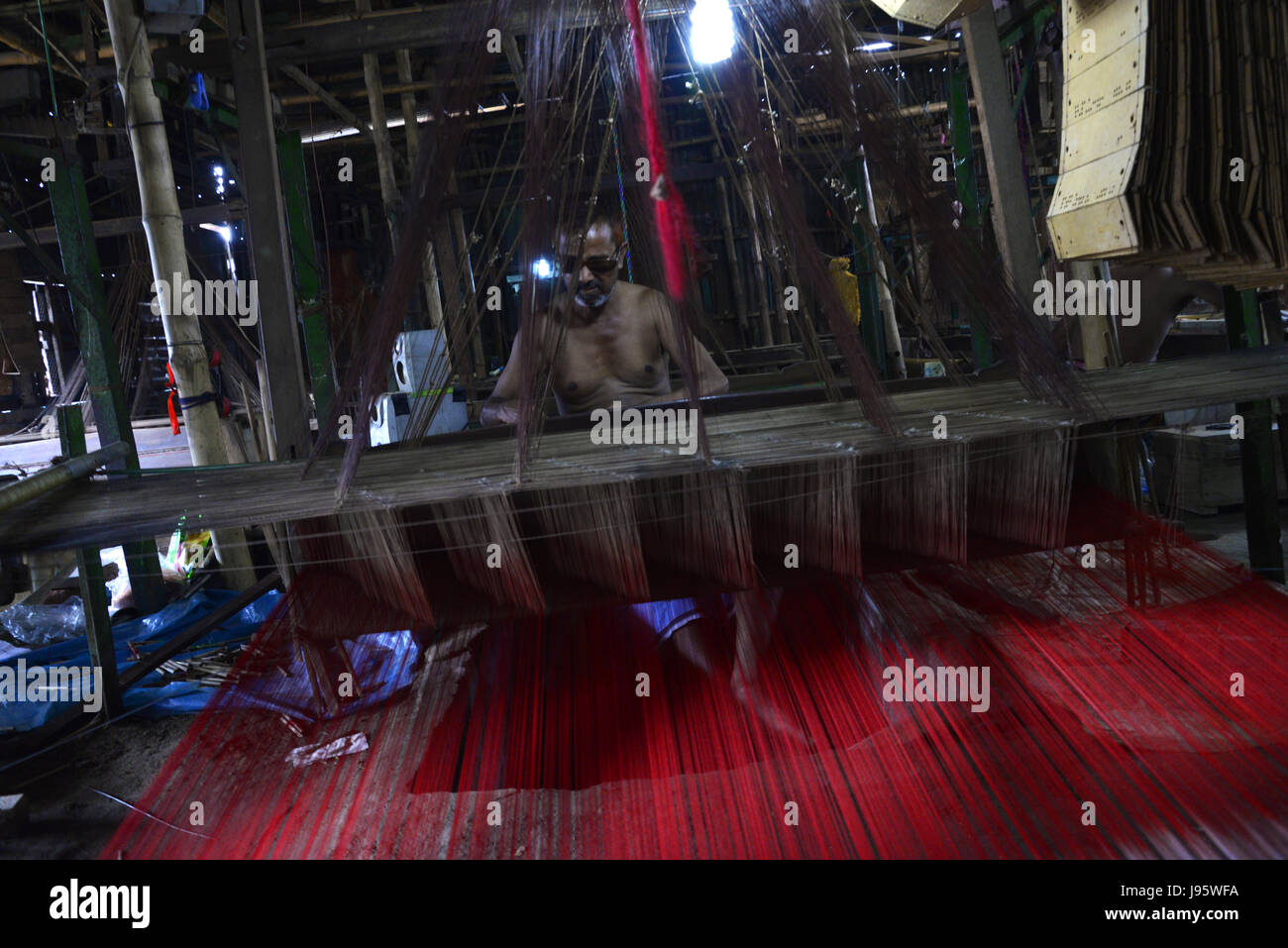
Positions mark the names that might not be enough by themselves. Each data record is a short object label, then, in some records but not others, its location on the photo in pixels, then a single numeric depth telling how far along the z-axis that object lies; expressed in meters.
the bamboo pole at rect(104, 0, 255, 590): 4.92
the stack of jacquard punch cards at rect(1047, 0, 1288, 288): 1.88
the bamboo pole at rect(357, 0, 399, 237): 8.11
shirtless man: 4.05
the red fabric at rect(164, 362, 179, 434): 5.43
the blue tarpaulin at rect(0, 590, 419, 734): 1.89
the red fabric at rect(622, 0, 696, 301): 1.65
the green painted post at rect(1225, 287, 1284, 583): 2.94
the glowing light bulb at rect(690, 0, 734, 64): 1.81
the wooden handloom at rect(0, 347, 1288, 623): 1.60
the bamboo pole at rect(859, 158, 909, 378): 7.93
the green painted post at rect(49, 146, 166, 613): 4.26
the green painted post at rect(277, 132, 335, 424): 4.45
